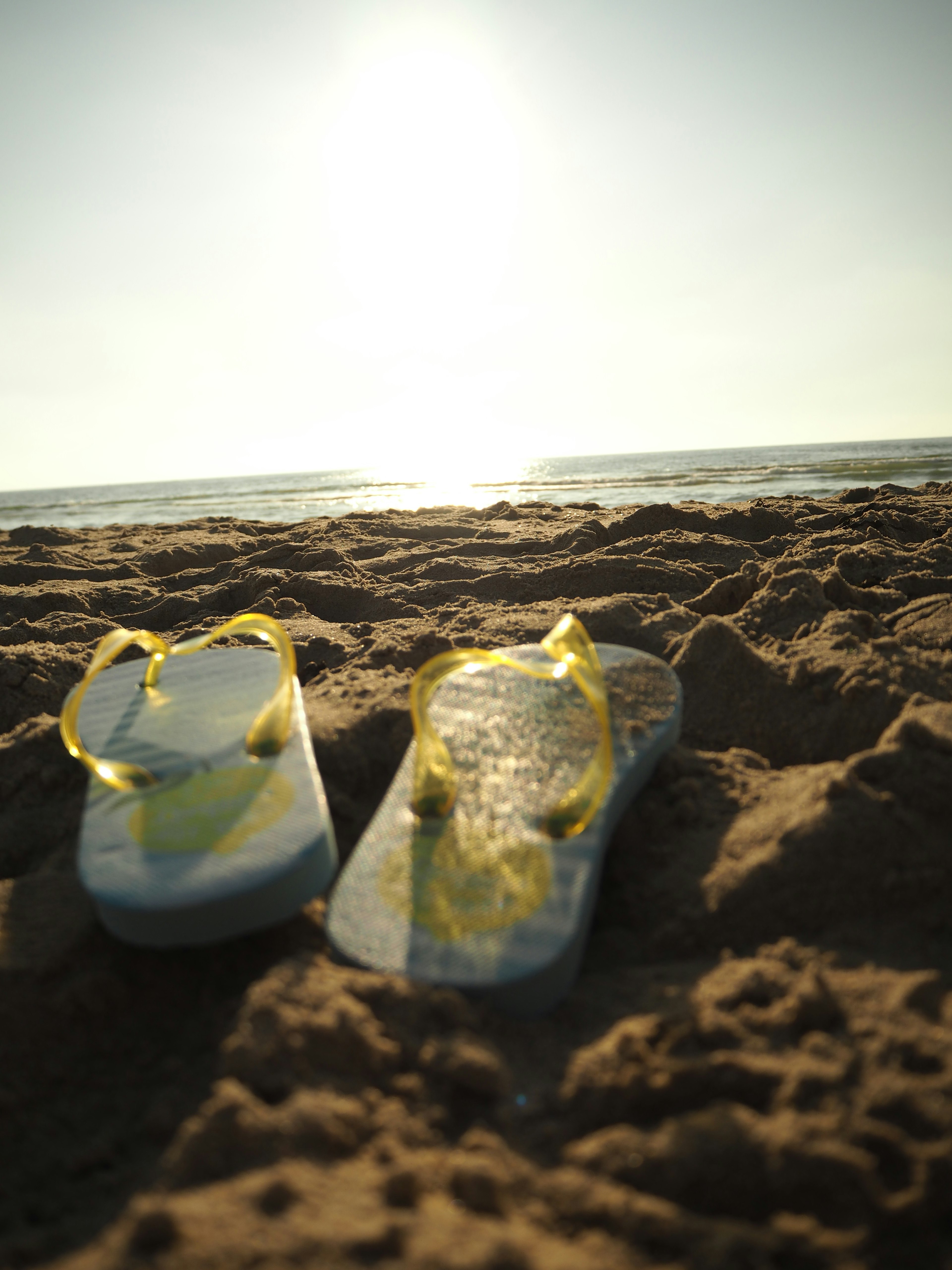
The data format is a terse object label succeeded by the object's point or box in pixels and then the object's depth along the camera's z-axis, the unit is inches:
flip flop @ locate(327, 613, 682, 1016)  9.9
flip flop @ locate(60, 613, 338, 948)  10.0
